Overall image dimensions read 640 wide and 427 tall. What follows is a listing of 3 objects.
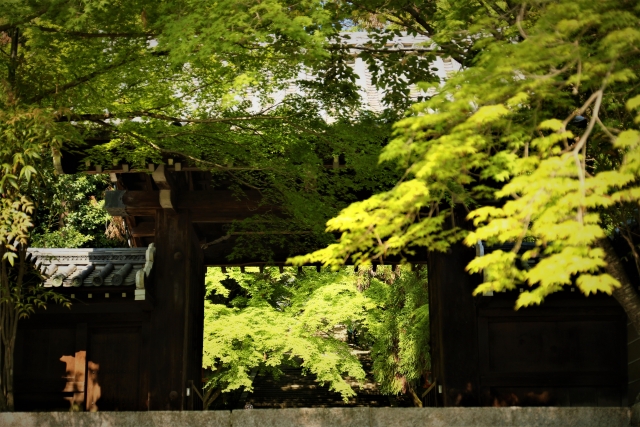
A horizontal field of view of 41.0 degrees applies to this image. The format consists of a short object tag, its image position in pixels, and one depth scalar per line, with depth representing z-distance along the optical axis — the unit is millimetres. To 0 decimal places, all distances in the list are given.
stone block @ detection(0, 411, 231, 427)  10328
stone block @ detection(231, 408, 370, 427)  10250
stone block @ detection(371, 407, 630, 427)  10297
